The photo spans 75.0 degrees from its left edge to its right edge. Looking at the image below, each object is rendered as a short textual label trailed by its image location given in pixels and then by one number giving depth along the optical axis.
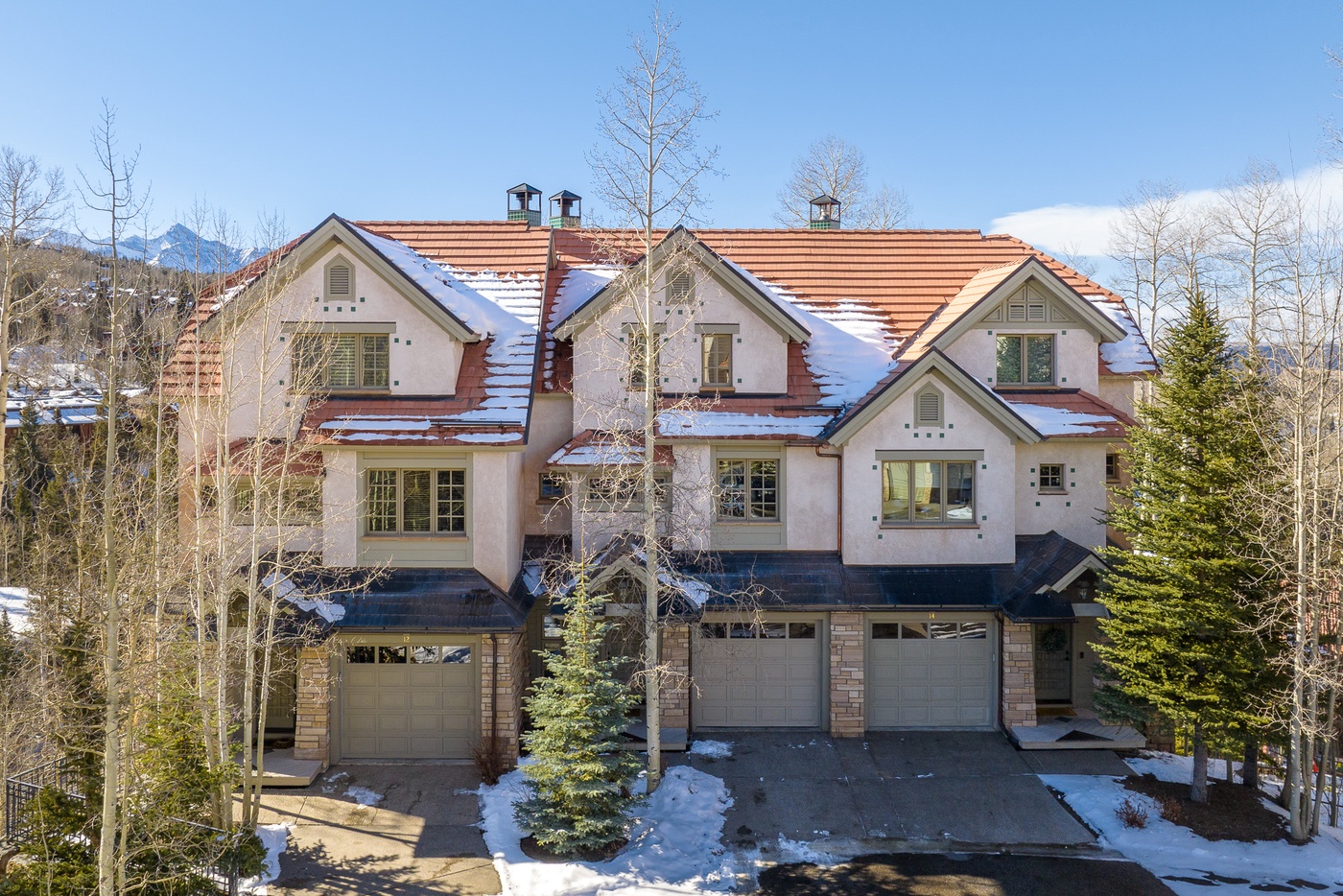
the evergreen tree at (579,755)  12.52
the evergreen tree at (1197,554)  13.38
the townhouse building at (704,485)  16.05
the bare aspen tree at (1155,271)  32.50
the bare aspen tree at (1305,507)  12.67
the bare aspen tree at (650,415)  13.98
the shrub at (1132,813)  13.46
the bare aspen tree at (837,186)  36.31
